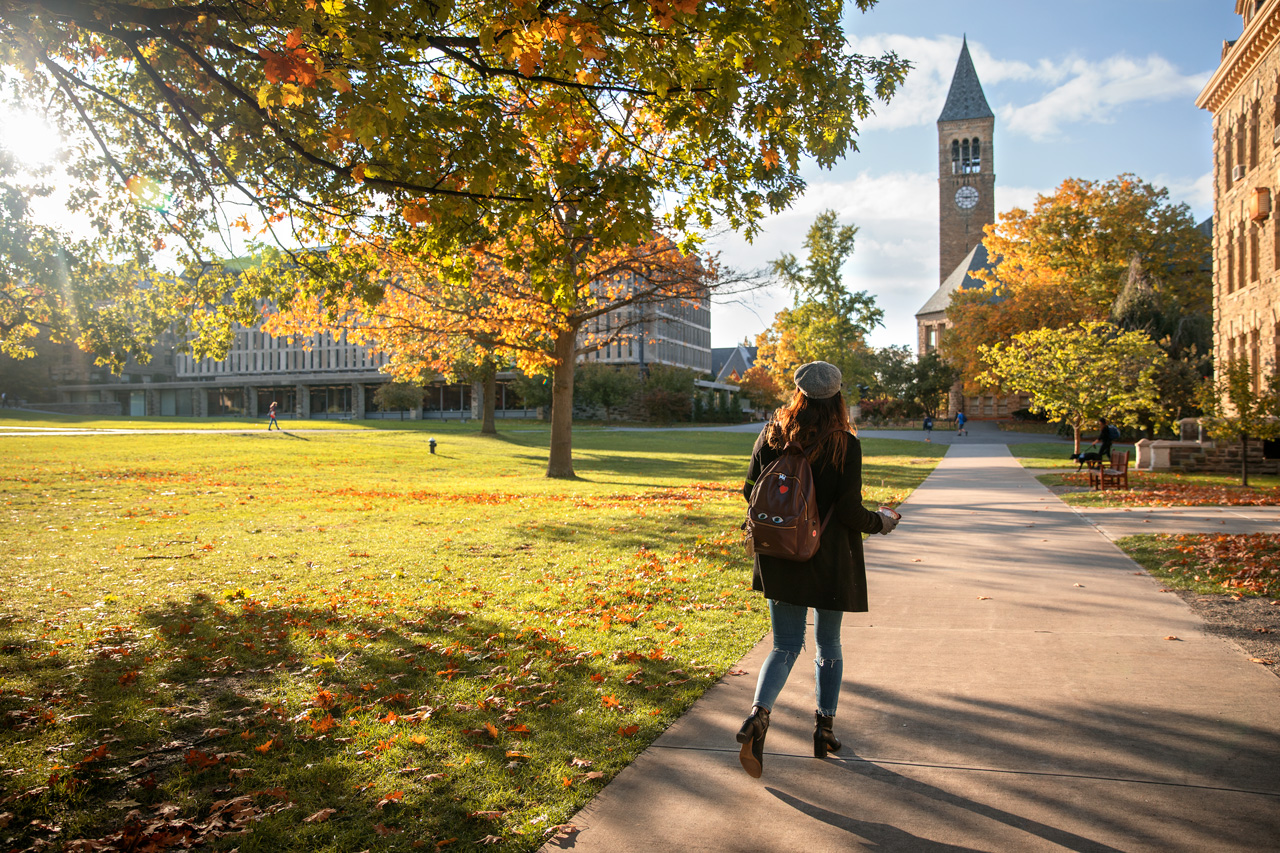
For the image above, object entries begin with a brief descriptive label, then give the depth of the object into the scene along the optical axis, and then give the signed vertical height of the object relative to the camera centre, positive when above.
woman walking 3.71 -0.65
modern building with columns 77.56 +3.06
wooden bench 16.08 -1.14
